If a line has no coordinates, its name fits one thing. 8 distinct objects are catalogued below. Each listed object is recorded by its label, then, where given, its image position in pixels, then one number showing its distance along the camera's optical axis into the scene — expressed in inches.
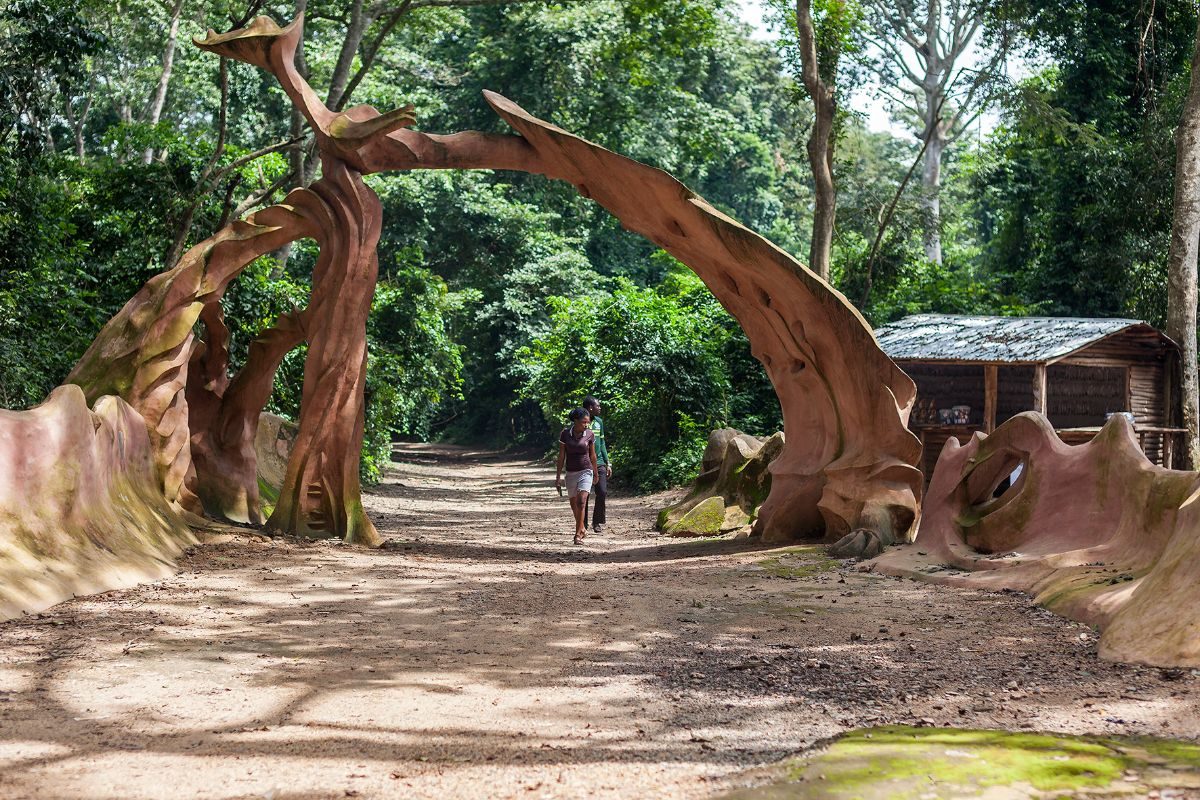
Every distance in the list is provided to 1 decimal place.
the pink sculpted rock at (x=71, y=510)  277.9
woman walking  490.3
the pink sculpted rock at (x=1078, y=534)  226.7
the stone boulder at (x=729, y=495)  537.3
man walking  562.2
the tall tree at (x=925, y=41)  1225.4
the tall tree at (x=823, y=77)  652.1
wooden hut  703.7
